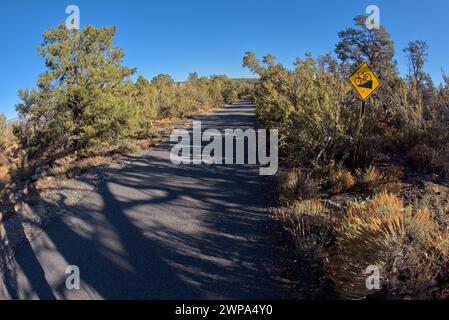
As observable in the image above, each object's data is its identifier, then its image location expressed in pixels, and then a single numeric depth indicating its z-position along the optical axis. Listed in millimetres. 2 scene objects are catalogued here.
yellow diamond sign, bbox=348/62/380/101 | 6125
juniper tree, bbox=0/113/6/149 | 13055
